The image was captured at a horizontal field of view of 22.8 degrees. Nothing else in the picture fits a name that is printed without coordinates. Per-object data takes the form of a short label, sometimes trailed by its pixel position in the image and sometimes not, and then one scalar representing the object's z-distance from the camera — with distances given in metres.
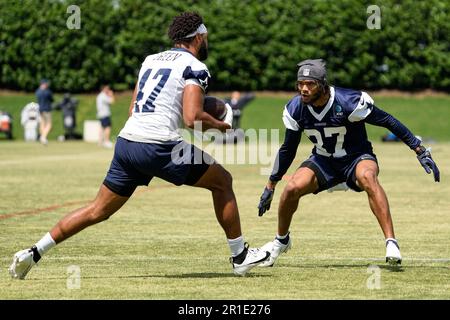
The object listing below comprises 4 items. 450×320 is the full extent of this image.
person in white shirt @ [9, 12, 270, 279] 7.93
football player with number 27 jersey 8.92
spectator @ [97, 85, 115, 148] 30.14
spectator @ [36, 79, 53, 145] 31.94
